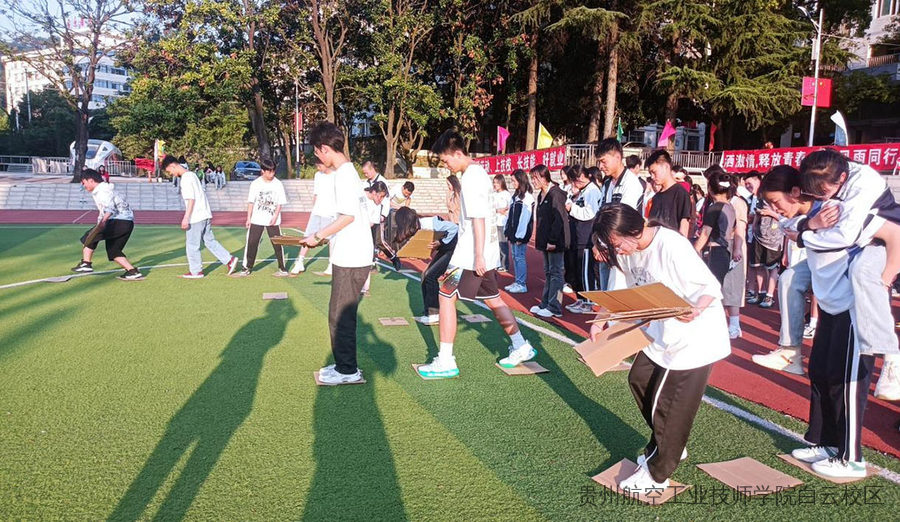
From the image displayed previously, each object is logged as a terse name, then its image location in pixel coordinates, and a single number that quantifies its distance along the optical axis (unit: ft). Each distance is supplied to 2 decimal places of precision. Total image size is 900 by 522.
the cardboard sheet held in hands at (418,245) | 17.43
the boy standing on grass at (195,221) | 29.14
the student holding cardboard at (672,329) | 9.91
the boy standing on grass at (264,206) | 31.45
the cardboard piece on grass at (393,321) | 23.07
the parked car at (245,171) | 128.78
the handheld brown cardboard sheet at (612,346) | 9.78
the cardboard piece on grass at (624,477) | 10.66
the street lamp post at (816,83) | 82.48
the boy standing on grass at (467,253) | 15.70
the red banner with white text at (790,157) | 57.00
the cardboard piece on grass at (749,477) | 11.03
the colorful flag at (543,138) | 77.10
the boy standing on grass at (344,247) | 15.23
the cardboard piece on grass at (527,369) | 17.31
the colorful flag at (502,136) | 90.81
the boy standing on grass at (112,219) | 29.45
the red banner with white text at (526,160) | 73.26
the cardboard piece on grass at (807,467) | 11.31
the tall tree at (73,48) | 85.51
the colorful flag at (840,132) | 40.11
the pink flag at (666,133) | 74.18
